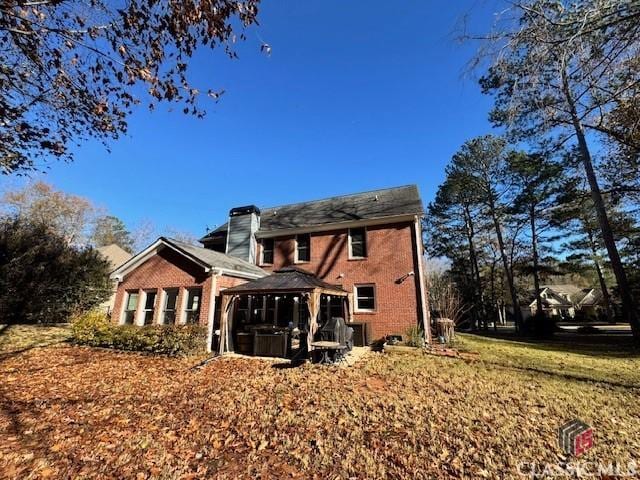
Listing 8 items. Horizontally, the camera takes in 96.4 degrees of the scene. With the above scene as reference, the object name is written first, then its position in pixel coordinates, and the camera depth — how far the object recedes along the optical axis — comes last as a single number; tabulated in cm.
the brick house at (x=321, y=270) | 1284
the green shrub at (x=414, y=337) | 1163
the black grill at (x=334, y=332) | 992
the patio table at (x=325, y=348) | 889
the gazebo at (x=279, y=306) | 1026
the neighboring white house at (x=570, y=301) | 4131
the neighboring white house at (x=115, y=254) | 2917
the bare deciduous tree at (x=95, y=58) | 451
